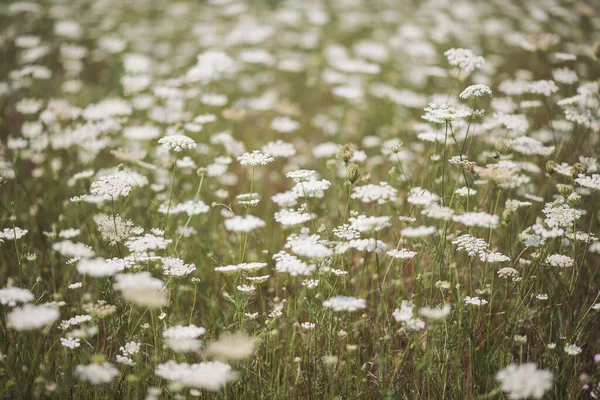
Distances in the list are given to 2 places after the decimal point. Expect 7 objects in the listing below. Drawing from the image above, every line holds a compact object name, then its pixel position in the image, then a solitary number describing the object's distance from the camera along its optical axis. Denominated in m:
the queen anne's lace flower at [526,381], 1.50
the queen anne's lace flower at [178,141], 2.36
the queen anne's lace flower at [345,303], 1.84
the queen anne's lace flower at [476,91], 2.34
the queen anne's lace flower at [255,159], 2.35
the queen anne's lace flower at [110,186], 2.29
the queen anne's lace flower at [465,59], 2.74
